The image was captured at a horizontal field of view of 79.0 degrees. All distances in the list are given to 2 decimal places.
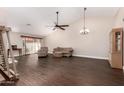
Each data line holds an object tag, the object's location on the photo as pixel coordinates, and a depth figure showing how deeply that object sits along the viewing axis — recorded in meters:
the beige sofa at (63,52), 6.21
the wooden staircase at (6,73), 2.33
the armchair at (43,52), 5.99
